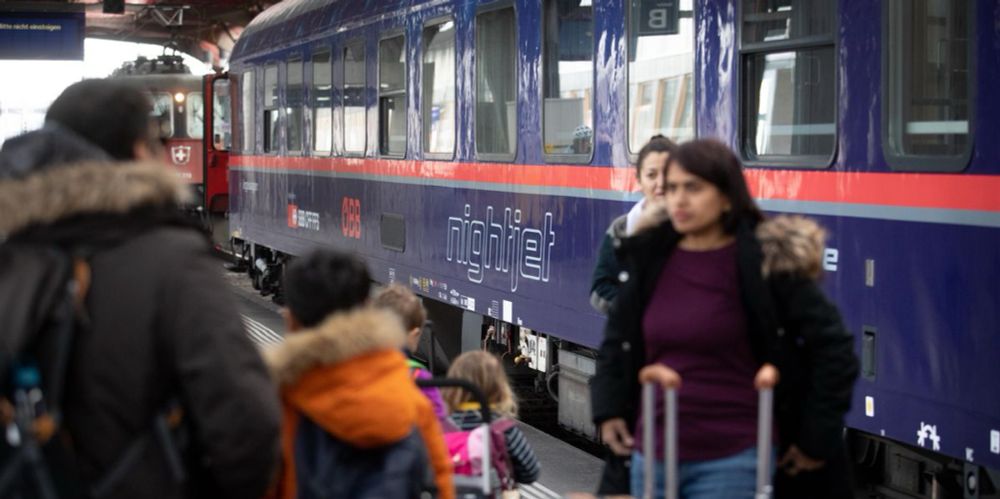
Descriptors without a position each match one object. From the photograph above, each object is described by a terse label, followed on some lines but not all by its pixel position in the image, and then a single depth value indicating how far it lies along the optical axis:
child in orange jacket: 3.89
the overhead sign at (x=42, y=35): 27.58
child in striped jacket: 5.48
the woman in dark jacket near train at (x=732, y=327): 4.29
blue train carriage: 6.29
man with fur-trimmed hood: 3.28
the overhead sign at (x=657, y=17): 8.53
